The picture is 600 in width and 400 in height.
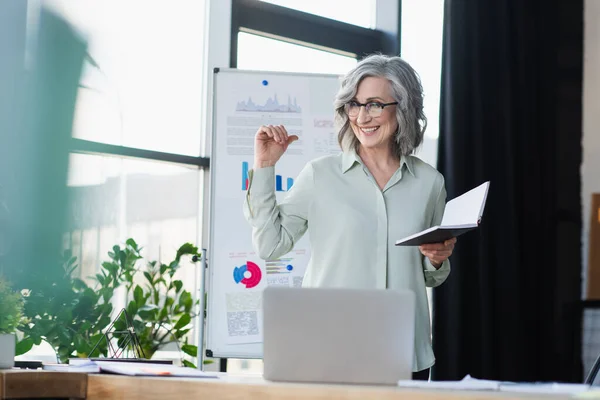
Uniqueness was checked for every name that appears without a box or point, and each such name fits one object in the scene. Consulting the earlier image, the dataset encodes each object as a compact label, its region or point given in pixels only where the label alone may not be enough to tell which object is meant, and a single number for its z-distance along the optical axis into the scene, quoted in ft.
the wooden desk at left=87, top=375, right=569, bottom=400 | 8.58
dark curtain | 17.31
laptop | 9.47
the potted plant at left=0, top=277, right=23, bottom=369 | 10.88
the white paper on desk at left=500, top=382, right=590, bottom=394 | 8.86
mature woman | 11.88
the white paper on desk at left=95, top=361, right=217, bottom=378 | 10.05
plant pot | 10.87
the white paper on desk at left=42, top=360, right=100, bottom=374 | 10.38
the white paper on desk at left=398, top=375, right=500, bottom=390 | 8.96
